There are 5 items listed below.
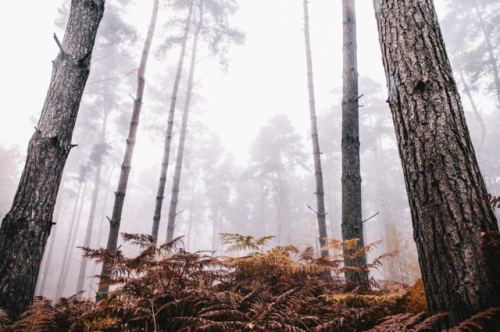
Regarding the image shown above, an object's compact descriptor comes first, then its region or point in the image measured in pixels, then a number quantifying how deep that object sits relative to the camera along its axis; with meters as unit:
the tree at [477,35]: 16.33
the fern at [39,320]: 1.49
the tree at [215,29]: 12.07
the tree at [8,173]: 20.84
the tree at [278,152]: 25.03
